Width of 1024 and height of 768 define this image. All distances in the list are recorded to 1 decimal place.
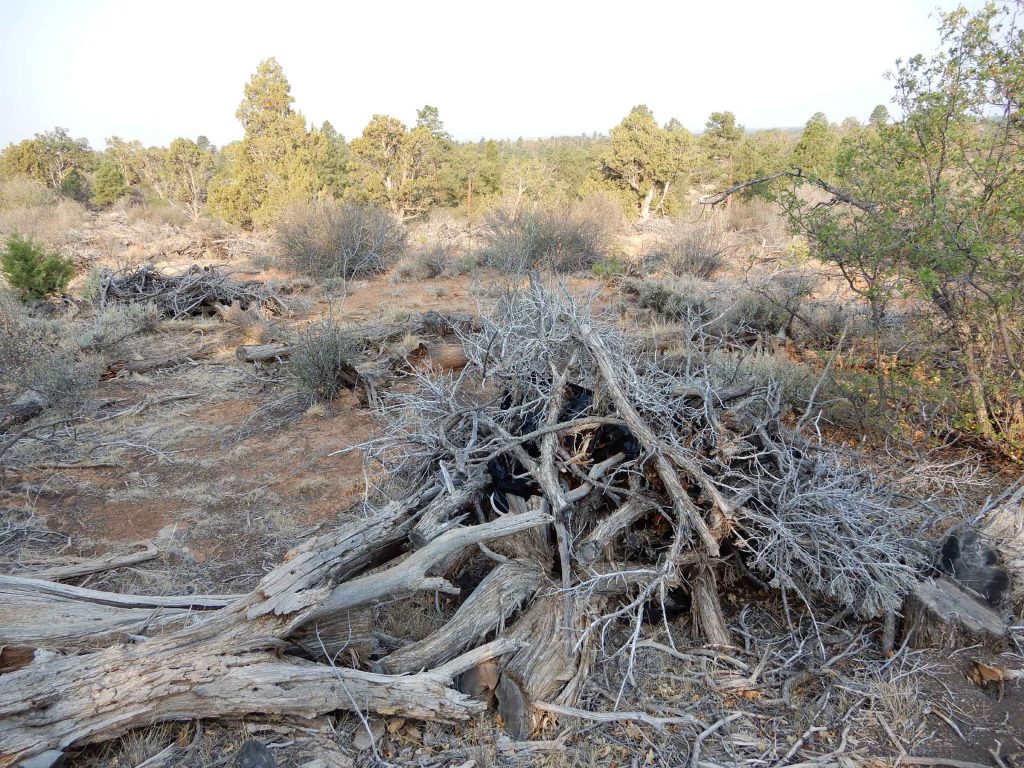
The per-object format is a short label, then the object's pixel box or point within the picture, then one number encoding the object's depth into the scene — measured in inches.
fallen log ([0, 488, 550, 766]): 75.7
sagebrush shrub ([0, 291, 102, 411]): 220.1
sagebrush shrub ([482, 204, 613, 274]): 482.6
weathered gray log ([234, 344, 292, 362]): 267.3
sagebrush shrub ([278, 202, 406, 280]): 510.6
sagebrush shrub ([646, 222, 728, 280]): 462.9
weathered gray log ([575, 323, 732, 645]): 98.1
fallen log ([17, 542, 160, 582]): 120.4
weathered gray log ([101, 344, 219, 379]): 277.1
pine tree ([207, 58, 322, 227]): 720.3
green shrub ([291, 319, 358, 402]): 236.5
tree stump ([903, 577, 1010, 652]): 92.3
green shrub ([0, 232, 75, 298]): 362.0
